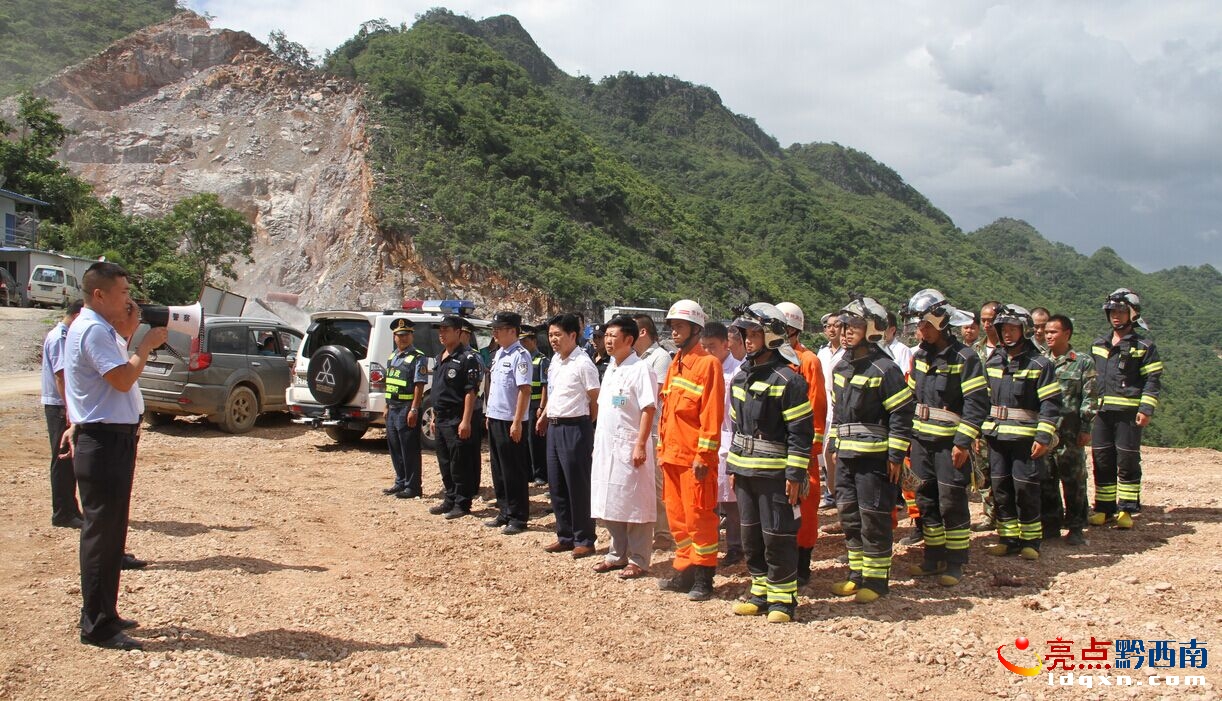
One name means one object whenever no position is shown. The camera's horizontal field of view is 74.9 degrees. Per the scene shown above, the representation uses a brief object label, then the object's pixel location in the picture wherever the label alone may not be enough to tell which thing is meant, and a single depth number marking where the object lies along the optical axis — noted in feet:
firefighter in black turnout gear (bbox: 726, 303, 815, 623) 14.96
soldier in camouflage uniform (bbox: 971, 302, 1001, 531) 20.65
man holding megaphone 12.70
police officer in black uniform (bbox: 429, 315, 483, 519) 23.38
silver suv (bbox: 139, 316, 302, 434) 34.01
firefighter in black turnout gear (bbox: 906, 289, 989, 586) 17.26
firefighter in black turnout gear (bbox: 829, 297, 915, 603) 15.78
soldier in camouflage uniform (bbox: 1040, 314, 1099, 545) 20.43
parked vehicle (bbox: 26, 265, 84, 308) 86.53
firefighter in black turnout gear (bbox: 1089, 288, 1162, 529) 21.66
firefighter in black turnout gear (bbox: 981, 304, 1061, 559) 18.42
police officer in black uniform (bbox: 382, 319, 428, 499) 25.31
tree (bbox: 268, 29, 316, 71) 159.53
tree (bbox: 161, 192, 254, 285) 108.99
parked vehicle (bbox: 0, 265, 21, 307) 85.92
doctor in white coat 18.01
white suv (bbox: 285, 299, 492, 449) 31.19
